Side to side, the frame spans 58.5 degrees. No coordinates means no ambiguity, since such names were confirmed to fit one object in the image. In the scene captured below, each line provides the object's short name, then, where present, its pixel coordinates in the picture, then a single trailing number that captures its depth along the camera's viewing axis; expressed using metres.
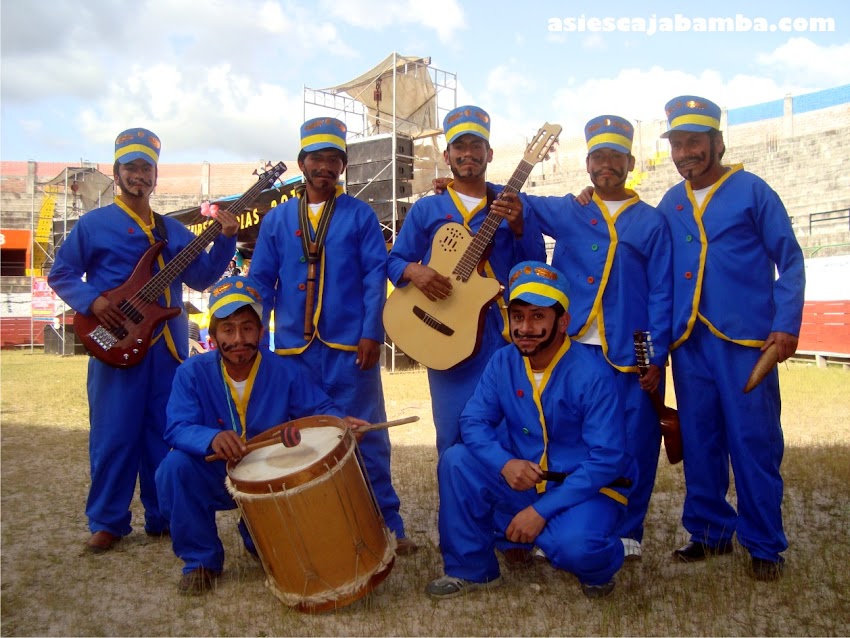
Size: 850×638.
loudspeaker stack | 13.34
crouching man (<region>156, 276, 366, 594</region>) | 3.79
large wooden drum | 3.22
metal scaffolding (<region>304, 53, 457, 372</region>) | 16.34
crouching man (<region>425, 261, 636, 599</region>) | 3.38
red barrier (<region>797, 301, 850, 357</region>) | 13.66
